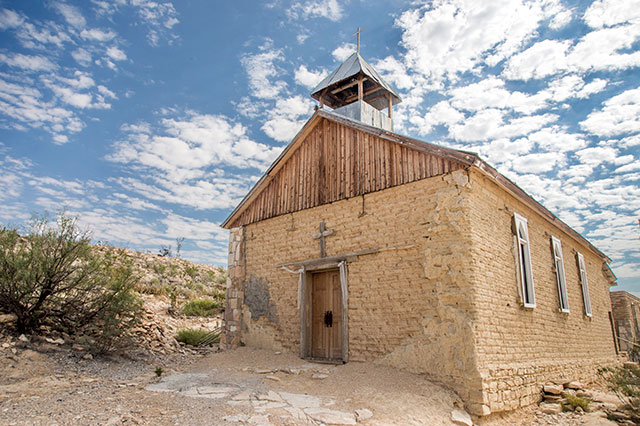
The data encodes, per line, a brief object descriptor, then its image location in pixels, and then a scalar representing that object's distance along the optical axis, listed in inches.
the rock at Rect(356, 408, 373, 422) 226.7
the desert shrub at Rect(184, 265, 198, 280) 878.9
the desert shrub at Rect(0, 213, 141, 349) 326.6
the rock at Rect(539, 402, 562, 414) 304.7
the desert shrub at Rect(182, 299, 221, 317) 602.4
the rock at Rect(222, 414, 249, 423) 208.4
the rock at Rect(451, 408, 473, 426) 242.2
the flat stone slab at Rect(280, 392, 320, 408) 243.2
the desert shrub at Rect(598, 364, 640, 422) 290.8
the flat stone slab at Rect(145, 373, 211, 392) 270.7
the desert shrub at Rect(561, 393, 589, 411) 305.3
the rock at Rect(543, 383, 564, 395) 325.4
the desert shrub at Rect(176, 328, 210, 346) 469.7
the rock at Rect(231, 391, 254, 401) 248.5
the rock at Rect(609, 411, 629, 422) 283.1
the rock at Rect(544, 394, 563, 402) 322.5
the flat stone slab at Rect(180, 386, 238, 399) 253.3
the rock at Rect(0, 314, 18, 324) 323.0
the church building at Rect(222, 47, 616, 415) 287.0
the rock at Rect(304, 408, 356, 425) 218.5
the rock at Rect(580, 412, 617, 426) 275.7
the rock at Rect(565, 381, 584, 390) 353.7
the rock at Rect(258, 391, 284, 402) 251.3
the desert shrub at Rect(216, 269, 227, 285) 896.4
